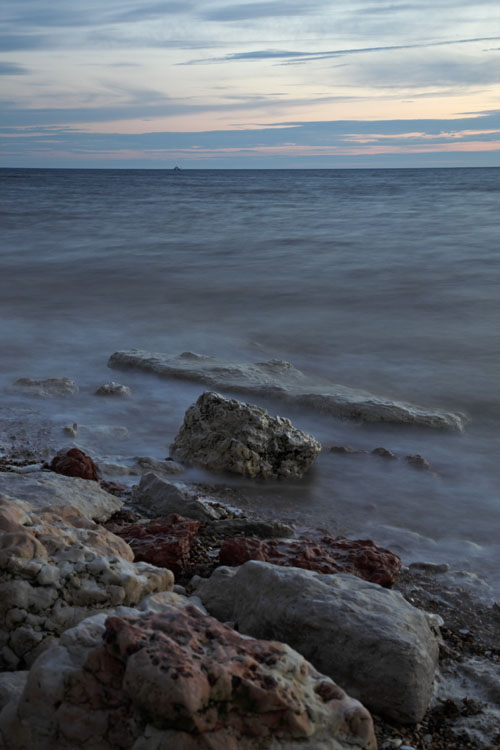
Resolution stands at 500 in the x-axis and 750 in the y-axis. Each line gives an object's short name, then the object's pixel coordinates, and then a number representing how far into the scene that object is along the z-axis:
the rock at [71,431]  5.24
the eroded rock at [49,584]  2.35
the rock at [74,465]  4.28
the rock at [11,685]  2.04
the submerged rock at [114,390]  6.25
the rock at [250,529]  3.74
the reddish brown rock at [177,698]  1.75
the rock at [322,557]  3.25
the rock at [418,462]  4.95
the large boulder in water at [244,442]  4.58
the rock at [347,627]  2.39
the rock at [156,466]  4.65
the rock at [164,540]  3.29
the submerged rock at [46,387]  6.22
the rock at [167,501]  3.91
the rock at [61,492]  3.60
